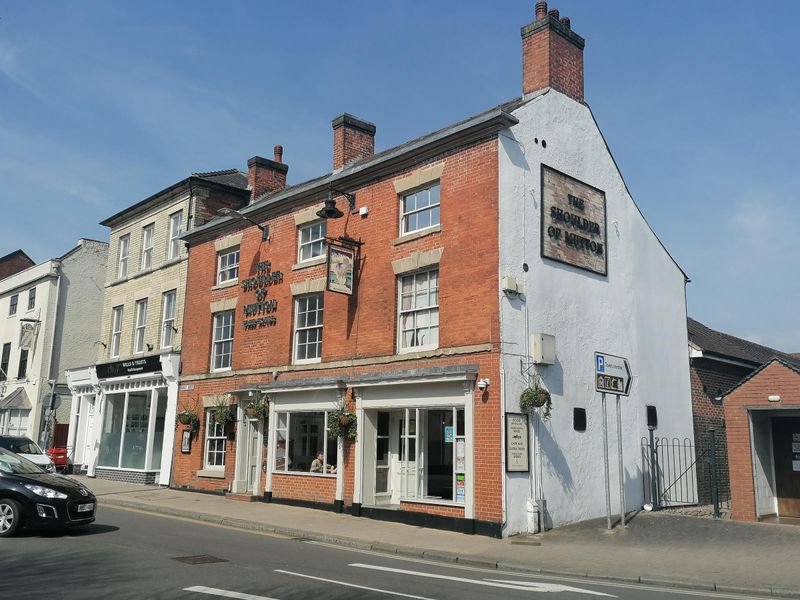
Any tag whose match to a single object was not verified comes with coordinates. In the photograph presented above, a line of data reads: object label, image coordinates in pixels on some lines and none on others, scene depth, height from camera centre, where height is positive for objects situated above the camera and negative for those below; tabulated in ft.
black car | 38.22 -2.83
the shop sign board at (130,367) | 83.87 +9.79
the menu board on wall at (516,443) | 48.01 +0.98
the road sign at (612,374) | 50.03 +5.93
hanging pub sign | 58.23 +14.63
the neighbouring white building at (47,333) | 116.57 +18.56
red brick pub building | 51.26 +9.15
